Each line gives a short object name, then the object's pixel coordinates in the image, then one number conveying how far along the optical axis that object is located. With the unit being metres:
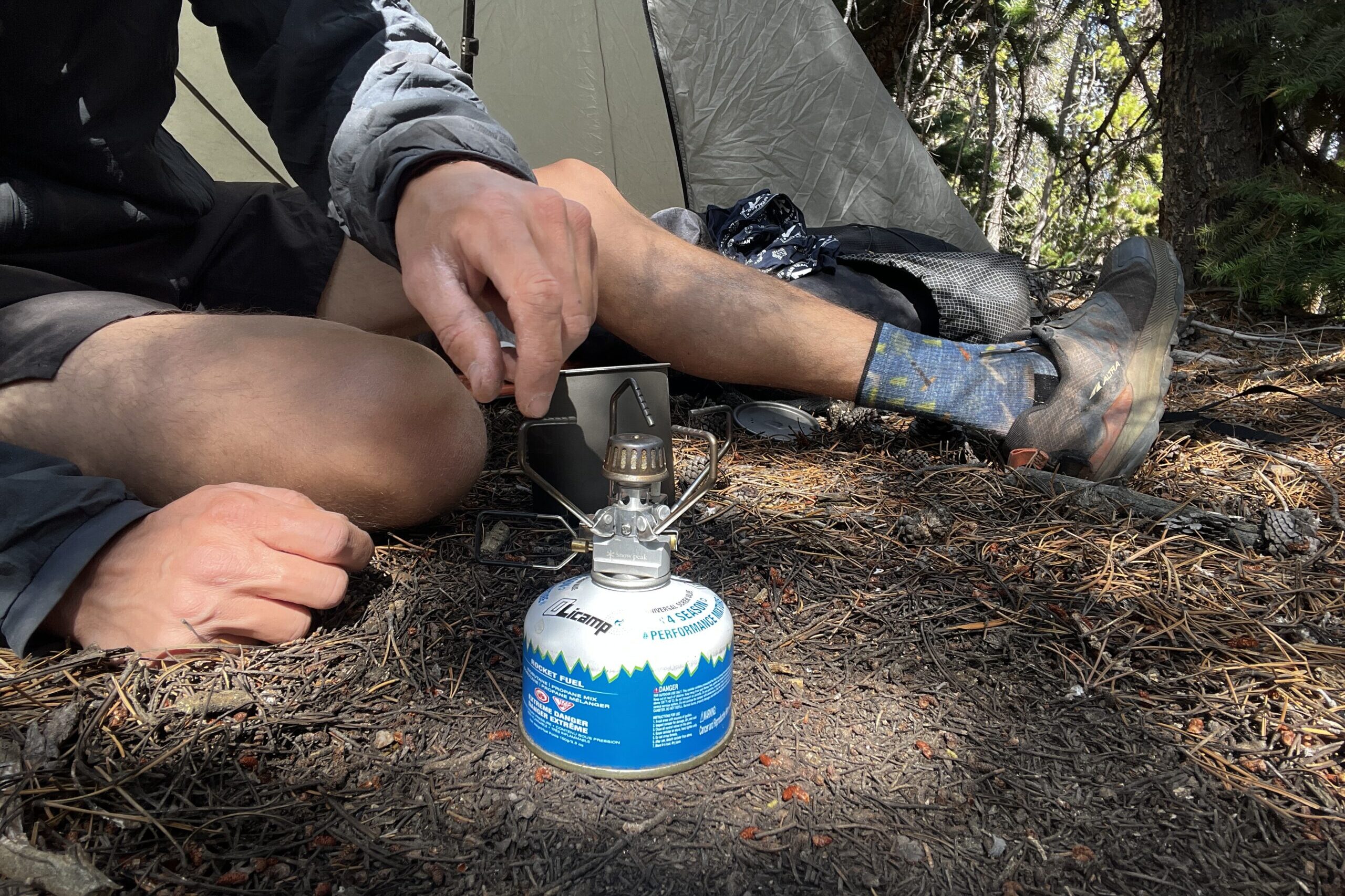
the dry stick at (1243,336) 2.63
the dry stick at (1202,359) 2.48
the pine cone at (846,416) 2.04
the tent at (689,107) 2.83
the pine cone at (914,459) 1.80
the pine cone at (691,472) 1.73
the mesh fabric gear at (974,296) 2.13
